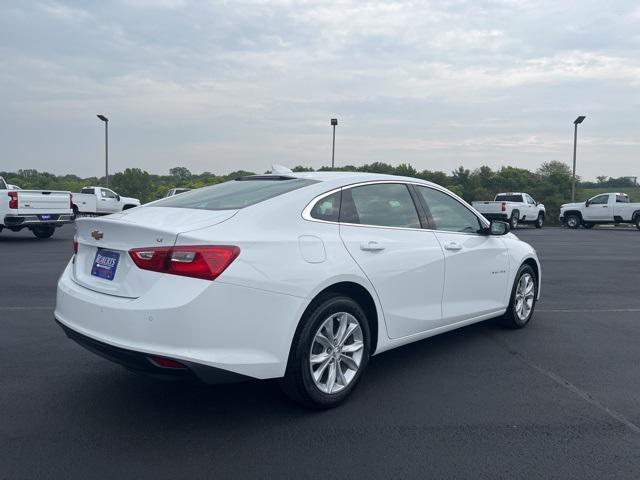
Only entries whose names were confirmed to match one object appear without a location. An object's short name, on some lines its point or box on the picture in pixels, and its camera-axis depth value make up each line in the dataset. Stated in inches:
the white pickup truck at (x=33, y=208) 608.1
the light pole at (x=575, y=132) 1420.8
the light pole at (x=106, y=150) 1467.8
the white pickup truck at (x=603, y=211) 1143.6
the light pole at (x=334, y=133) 1424.7
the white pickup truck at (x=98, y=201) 1175.6
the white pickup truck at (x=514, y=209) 1105.9
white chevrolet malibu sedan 131.1
